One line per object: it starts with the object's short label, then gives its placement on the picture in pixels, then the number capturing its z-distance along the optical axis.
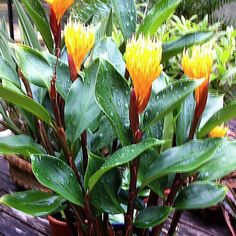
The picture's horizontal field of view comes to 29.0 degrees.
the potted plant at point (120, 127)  0.57
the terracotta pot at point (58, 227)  0.85
